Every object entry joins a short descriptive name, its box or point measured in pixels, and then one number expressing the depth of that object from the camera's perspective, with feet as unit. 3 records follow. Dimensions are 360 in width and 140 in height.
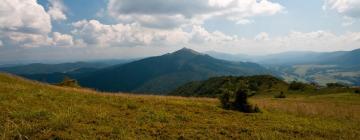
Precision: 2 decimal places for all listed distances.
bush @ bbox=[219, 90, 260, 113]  82.46
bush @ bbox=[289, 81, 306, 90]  247.03
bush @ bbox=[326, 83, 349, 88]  284.78
